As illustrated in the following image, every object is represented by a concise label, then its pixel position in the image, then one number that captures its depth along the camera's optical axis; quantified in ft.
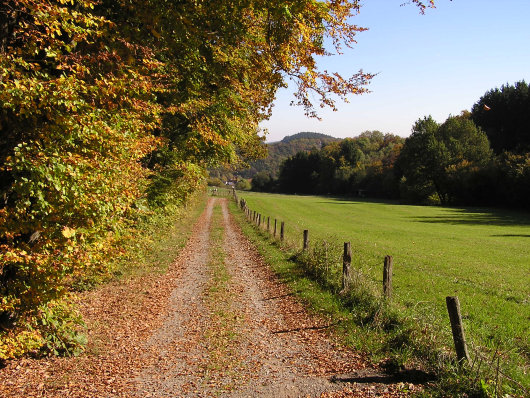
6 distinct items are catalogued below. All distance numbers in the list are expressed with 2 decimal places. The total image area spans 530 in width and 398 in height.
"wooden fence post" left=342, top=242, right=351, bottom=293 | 33.40
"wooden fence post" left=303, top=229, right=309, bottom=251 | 49.83
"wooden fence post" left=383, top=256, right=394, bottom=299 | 28.53
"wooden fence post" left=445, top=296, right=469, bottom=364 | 18.85
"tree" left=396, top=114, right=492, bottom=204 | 220.84
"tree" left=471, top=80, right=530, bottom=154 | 237.04
